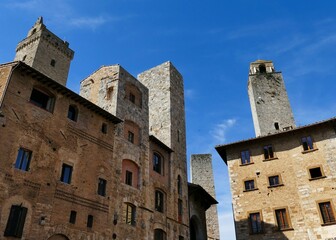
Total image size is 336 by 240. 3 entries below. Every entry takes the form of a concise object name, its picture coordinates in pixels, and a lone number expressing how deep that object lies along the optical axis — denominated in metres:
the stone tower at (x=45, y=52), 39.78
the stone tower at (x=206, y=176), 37.68
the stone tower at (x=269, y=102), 34.47
